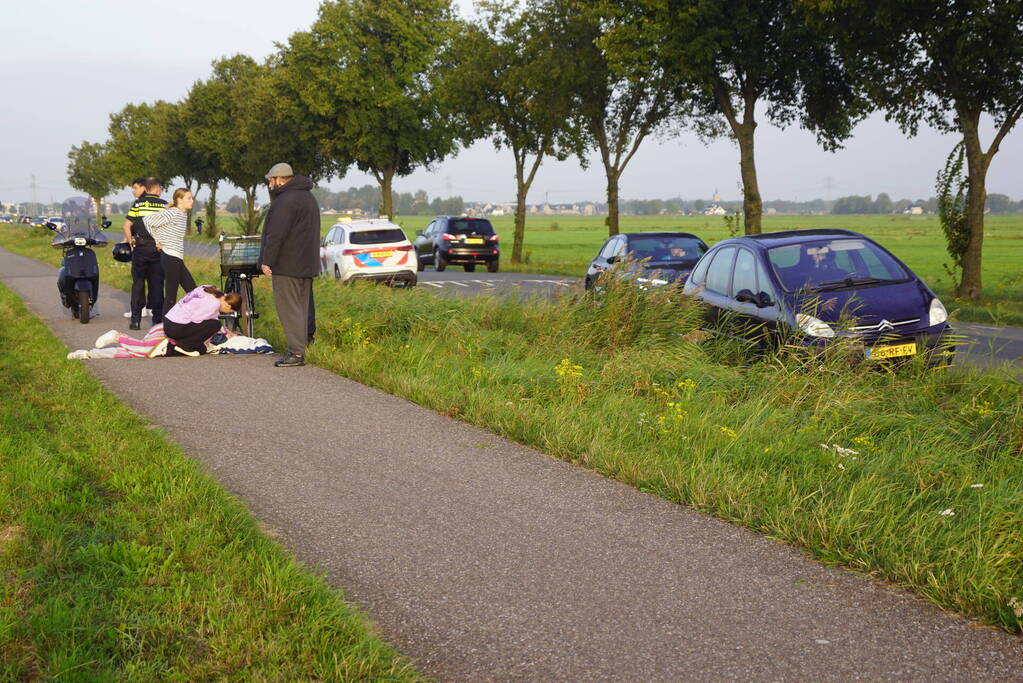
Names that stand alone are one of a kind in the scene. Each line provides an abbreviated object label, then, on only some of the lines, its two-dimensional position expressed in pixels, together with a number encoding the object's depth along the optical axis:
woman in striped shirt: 12.13
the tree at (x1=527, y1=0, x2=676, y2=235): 32.53
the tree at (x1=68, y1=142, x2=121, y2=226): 116.81
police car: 21.67
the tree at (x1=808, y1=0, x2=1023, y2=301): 17.61
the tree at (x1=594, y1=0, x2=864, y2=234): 22.72
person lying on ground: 10.23
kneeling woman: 10.34
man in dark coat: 9.84
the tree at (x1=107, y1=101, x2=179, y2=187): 82.81
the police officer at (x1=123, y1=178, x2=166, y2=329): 12.44
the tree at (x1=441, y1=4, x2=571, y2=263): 35.06
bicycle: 11.84
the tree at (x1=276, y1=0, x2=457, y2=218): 44.91
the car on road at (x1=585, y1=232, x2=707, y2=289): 15.88
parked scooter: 13.36
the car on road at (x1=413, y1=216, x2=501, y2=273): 33.50
